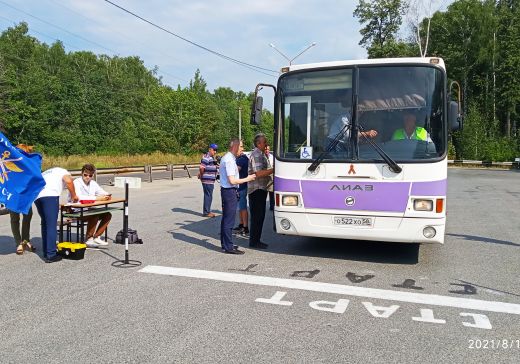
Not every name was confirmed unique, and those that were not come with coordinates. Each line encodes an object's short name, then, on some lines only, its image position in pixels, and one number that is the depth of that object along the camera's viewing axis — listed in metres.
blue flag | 7.21
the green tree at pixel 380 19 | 59.78
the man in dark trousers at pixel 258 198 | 8.54
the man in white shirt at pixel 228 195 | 7.92
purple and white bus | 6.88
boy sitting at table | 8.20
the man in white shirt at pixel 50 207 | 7.23
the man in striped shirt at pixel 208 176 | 12.66
